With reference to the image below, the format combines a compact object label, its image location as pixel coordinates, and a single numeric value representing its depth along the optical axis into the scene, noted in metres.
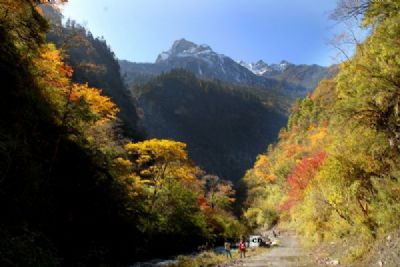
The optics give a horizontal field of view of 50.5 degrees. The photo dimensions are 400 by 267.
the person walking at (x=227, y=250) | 37.41
